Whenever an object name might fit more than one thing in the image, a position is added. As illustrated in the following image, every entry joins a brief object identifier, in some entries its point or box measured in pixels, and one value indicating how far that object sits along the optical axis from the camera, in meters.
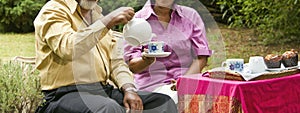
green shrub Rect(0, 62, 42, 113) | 2.72
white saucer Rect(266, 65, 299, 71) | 3.42
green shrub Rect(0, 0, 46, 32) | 8.88
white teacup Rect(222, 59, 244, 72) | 3.32
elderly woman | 3.10
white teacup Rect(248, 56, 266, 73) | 3.35
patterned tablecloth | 3.15
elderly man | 2.68
